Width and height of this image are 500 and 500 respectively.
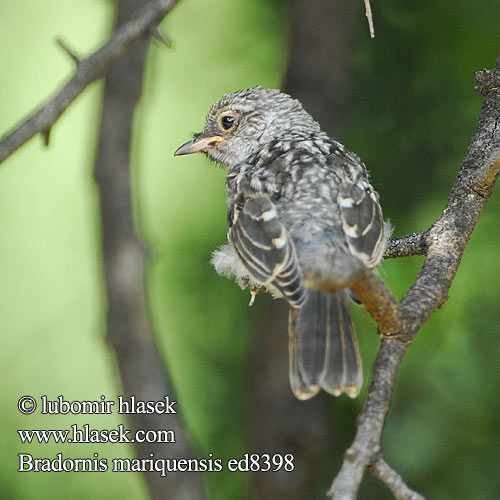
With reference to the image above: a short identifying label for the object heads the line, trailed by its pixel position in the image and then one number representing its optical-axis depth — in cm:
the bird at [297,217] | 551
